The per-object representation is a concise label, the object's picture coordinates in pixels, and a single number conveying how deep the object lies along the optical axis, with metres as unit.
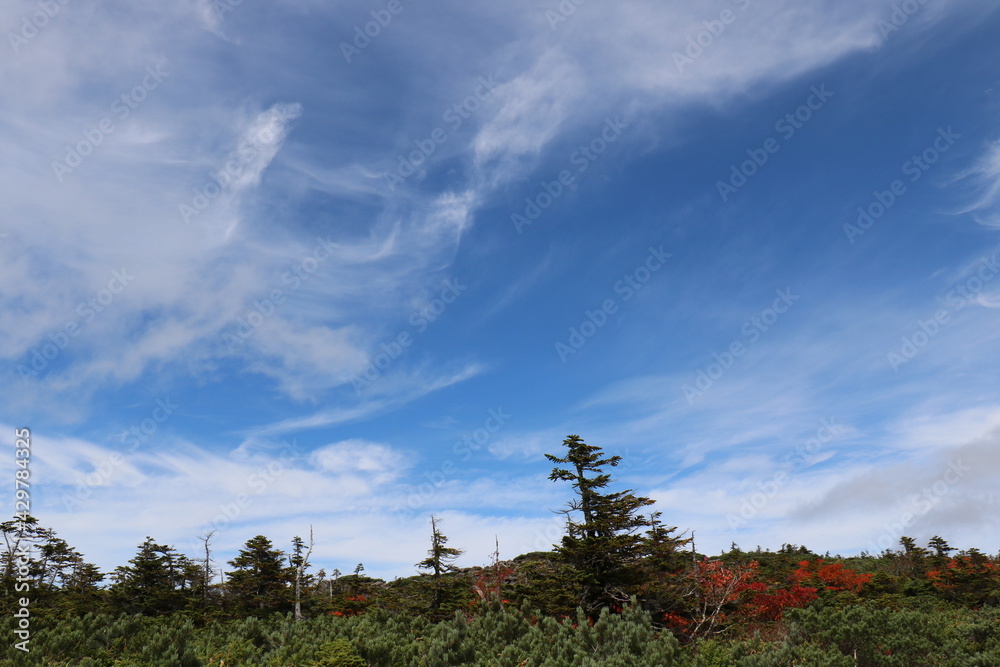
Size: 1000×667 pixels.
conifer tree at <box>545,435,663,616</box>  21.48
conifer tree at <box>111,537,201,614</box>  35.38
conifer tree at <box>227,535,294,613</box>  34.59
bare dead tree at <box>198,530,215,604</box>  44.14
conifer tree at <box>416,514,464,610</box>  33.25
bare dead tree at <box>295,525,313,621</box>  34.12
